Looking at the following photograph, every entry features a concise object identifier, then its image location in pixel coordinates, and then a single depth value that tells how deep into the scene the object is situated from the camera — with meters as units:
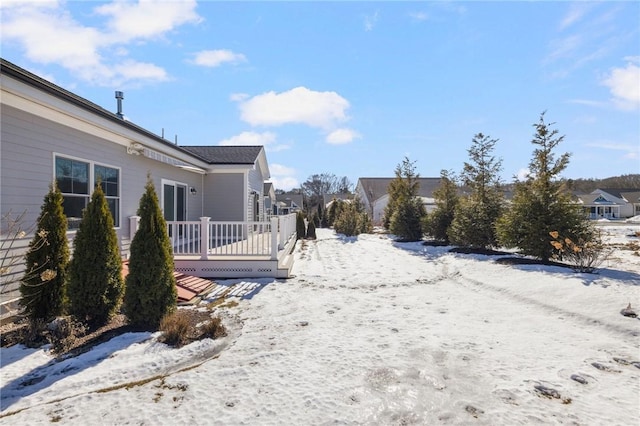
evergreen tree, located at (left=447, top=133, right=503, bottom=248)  12.37
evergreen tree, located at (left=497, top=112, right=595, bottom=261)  9.12
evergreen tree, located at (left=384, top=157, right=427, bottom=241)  17.59
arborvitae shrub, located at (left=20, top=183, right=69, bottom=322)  4.38
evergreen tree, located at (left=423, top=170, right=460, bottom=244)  15.31
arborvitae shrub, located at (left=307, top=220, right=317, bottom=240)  19.08
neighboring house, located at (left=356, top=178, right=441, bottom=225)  41.28
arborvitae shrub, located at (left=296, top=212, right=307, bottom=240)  18.69
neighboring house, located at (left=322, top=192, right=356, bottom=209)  56.80
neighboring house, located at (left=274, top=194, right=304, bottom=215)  52.77
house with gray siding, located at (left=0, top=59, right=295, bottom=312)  4.87
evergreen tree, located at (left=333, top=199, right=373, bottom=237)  19.78
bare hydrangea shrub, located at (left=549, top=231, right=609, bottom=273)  7.70
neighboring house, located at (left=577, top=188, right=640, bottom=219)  52.03
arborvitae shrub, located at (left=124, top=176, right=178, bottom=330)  4.67
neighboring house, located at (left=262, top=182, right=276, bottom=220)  22.28
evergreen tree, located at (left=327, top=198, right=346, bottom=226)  27.84
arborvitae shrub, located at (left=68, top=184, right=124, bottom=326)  4.50
